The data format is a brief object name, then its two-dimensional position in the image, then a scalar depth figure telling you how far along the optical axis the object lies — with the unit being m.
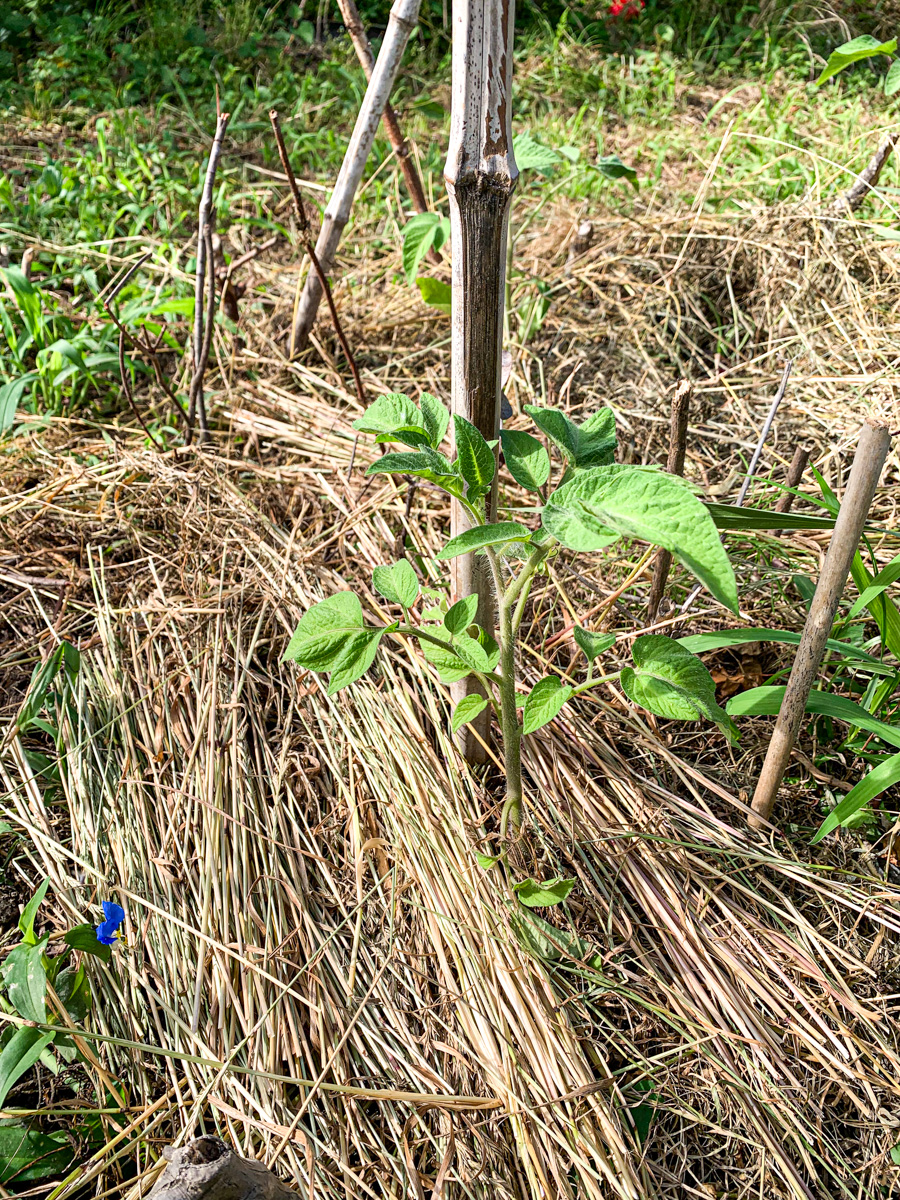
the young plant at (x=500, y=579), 0.85
